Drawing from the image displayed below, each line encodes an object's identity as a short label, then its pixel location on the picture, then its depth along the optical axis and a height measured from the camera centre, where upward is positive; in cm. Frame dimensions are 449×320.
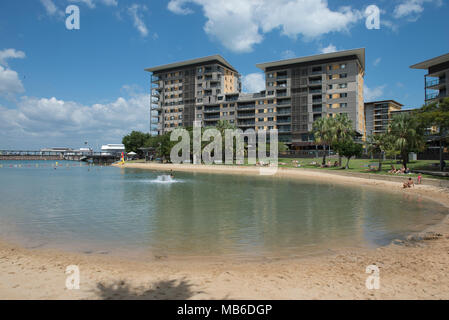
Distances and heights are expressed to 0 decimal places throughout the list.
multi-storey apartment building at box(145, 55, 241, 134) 11600 +2952
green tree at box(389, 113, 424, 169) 4250 +285
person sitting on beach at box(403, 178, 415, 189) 3369 -364
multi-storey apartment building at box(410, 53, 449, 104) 6366 +1862
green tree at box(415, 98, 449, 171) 3493 +475
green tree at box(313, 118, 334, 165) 5934 +503
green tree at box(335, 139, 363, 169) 5353 +101
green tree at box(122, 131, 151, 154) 12662 +646
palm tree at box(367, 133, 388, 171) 4650 +183
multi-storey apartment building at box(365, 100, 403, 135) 13775 +2036
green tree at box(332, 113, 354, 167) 5847 +531
